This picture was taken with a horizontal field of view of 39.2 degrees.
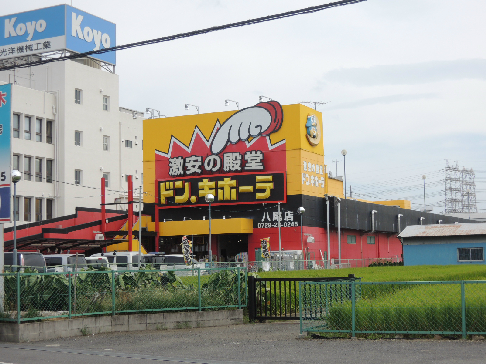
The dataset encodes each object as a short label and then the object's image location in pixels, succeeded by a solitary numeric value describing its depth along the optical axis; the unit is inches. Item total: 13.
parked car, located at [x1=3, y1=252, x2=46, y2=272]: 1247.7
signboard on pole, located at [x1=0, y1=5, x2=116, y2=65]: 2536.9
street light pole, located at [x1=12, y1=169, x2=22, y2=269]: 870.2
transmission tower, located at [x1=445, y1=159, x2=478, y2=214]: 5930.1
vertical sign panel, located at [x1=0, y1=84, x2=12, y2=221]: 664.4
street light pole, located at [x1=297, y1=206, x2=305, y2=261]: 2233.0
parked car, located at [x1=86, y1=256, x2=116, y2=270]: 1496.1
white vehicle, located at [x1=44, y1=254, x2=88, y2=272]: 1445.6
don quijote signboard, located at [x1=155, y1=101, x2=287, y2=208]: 2357.3
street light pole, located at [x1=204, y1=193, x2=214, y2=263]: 1621.1
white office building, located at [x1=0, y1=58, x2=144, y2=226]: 2420.0
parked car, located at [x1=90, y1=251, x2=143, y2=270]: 1643.7
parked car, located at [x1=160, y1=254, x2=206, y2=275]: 1755.2
